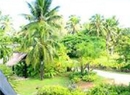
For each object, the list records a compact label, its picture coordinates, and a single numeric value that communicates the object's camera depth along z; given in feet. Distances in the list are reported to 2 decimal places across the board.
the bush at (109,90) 31.27
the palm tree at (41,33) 43.37
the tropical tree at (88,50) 45.12
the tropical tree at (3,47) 33.10
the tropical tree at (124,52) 35.62
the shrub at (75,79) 43.04
